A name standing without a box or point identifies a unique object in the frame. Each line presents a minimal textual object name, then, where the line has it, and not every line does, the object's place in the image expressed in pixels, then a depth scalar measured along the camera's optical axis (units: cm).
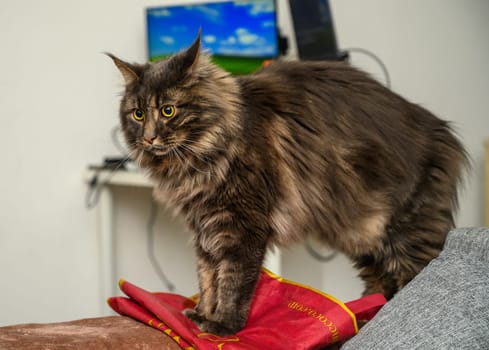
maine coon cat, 134
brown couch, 108
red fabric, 118
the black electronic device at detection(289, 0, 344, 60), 240
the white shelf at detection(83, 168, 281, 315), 267
